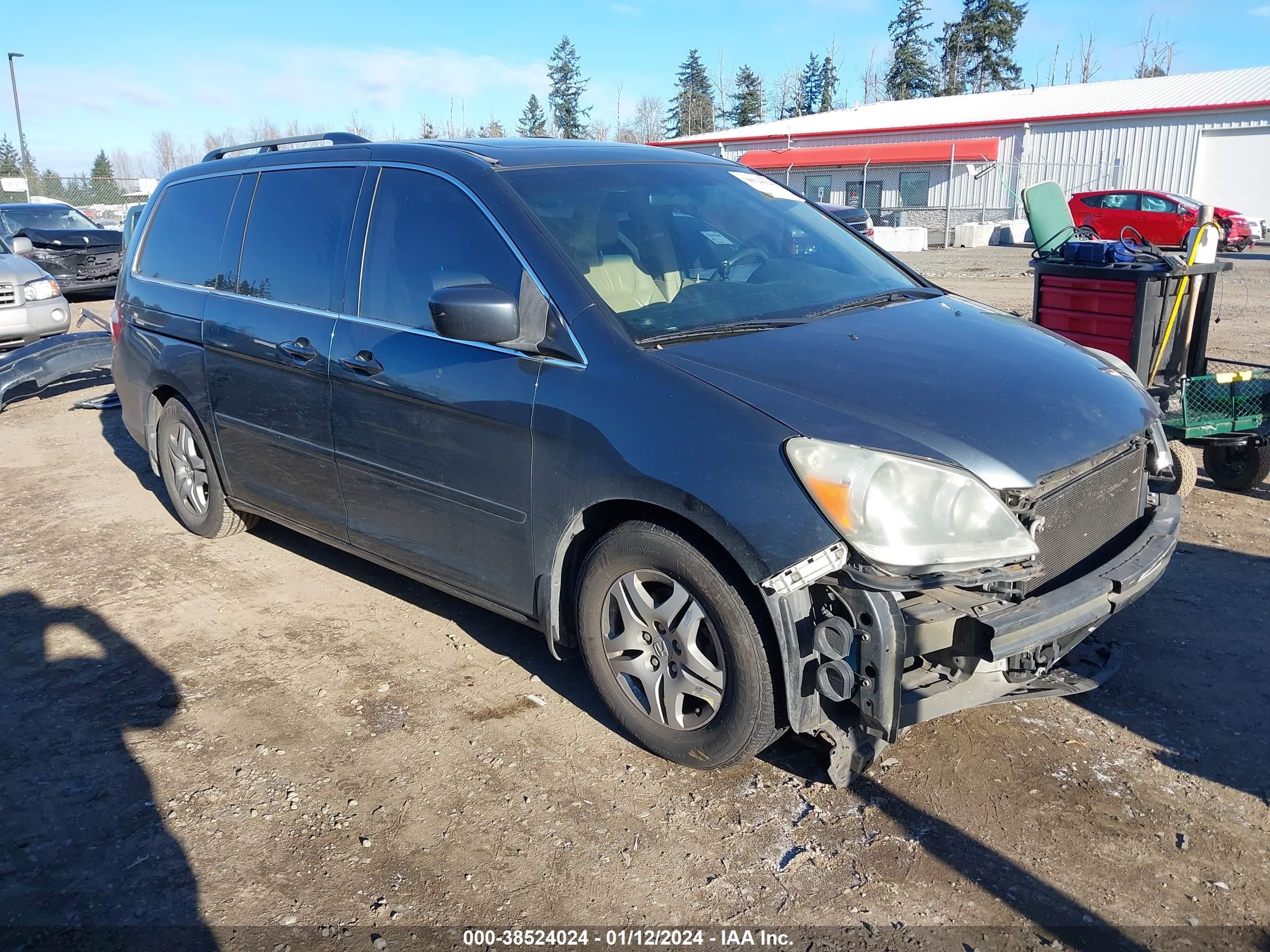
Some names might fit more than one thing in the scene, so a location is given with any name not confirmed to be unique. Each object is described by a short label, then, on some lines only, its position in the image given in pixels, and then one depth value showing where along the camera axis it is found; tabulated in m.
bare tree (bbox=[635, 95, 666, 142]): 73.06
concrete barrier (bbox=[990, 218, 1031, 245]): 31.86
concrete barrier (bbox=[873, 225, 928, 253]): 28.19
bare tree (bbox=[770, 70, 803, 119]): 76.25
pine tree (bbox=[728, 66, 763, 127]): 75.00
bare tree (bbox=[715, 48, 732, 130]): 75.31
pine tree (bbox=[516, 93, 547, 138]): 74.50
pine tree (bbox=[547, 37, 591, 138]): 74.69
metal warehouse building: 33.03
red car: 26.22
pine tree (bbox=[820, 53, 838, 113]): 75.88
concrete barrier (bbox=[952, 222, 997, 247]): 30.98
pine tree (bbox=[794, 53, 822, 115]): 77.12
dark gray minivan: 2.79
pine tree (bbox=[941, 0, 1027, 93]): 64.12
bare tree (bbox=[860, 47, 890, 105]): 71.31
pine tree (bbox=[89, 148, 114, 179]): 61.22
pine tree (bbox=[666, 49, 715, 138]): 74.88
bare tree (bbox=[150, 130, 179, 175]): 63.44
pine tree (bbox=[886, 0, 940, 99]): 68.19
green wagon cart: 5.50
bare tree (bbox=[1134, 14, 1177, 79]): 66.75
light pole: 33.46
